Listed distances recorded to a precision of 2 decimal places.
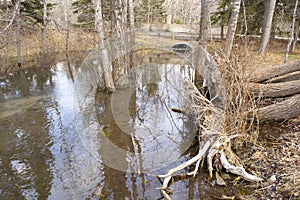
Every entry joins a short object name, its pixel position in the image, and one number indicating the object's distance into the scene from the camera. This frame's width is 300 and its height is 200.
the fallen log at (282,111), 4.74
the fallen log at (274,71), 6.04
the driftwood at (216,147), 3.56
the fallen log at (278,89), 5.32
